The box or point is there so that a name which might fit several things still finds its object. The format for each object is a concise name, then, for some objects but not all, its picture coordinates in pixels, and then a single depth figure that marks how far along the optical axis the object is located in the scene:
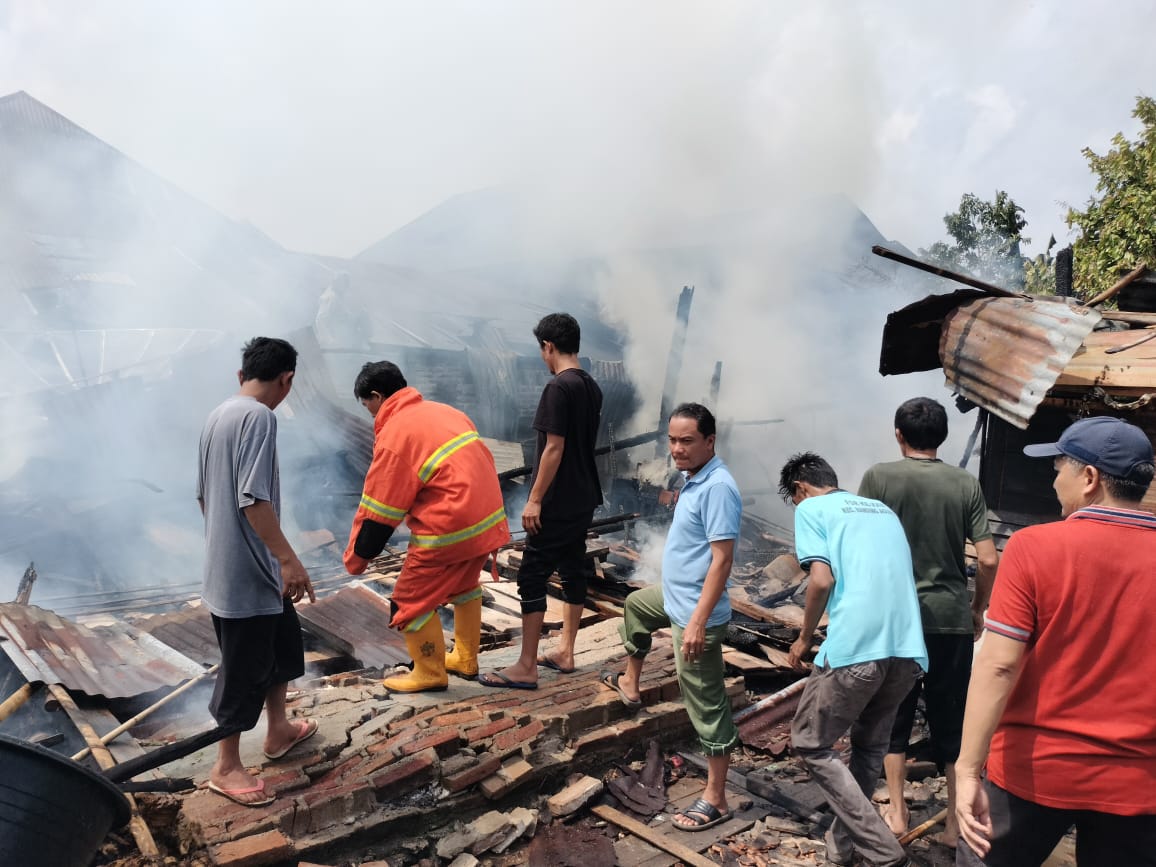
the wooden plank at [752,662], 5.11
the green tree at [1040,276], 16.34
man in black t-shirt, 4.06
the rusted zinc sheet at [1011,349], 4.96
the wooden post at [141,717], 3.46
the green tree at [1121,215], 11.15
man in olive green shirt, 3.71
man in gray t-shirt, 2.99
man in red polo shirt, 1.99
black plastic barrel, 2.15
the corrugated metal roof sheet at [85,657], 3.95
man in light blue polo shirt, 3.36
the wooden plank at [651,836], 3.29
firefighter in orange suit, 3.75
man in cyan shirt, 3.13
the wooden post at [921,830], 3.60
